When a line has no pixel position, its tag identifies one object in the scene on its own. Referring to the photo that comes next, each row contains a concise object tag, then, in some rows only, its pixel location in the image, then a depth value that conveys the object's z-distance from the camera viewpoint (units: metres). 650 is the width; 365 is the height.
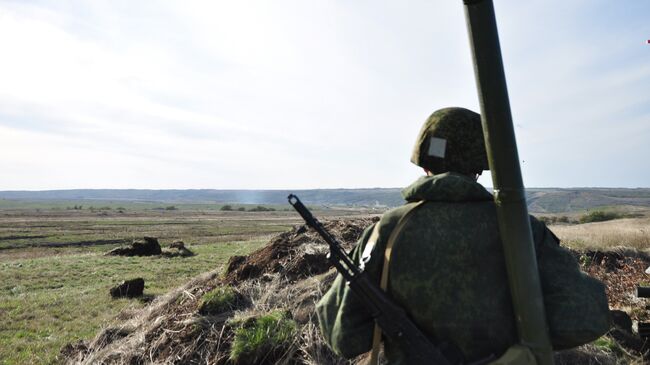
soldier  2.22
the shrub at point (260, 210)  153.77
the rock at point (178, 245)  26.93
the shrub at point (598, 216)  43.19
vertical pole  2.02
